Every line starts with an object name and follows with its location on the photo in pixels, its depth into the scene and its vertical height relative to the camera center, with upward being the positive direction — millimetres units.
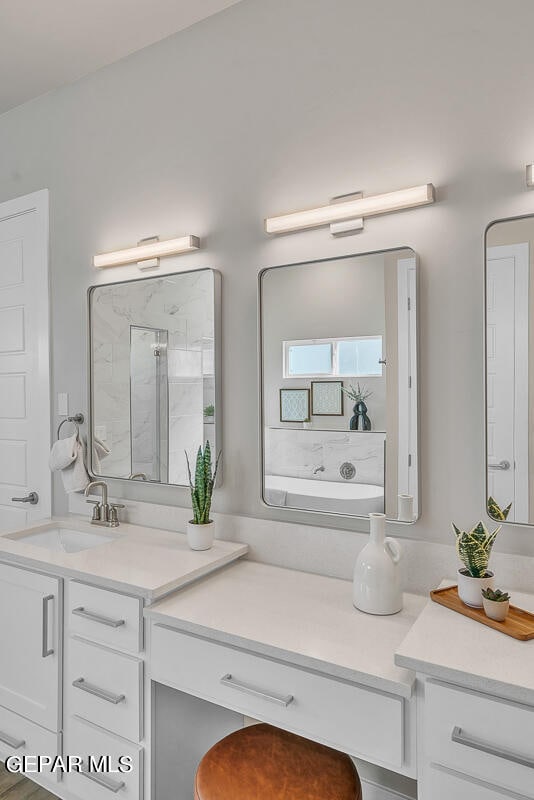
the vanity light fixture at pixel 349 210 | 1484 +583
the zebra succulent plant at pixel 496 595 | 1161 -457
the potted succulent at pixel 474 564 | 1229 -409
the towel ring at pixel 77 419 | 2355 -91
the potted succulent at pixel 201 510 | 1755 -384
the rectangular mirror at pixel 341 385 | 1539 +40
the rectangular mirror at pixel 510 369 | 1348 +73
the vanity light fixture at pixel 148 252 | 1957 +592
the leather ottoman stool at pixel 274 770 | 1181 -909
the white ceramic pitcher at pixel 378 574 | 1344 -467
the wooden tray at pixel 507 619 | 1104 -507
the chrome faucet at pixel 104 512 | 2121 -474
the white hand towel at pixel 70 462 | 2262 -280
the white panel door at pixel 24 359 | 2520 +207
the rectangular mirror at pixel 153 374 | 1949 +102
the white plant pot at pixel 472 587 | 1227 -460
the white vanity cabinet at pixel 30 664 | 1661 -894
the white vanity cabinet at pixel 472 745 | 932 -657
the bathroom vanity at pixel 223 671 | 992 -653
